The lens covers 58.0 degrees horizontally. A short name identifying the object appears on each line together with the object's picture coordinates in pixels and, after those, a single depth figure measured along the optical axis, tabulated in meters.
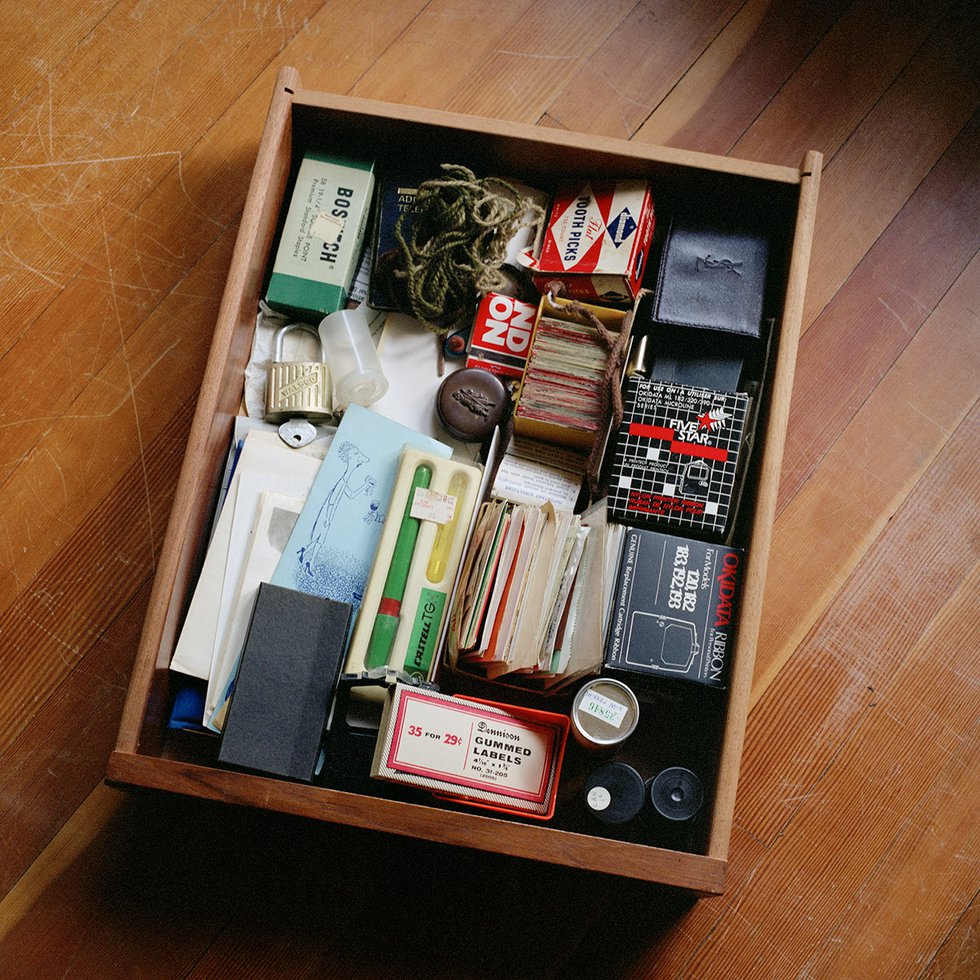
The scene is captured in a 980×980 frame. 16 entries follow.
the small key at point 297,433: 1.14
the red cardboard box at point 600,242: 1.14
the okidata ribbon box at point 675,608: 1.03
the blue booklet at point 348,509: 1.10
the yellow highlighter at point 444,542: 1.09
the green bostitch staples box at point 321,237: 1.17
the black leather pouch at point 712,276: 1.13
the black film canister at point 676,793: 1.02
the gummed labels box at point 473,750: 0.96
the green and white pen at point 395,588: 1.06
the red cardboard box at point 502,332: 1.19
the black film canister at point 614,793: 1.02
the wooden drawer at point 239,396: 0.93
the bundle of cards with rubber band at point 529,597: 1.02
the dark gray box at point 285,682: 0.98
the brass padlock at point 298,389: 1.15
